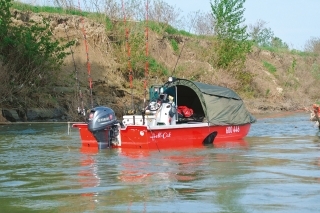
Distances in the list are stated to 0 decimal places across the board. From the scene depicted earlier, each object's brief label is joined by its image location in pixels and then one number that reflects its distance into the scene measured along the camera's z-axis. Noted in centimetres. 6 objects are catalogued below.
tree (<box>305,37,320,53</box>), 6797
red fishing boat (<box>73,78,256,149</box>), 1705
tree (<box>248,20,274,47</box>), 6722
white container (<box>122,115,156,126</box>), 1827
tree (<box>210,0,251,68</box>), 4431
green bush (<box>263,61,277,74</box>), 5709
